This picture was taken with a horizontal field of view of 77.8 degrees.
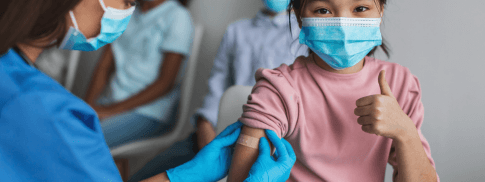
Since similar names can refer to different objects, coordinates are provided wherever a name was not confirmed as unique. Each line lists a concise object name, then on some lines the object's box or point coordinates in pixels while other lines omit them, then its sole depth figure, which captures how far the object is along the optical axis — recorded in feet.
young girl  2.27
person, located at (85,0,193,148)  5.68
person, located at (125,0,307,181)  5.01
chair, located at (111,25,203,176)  4.47
